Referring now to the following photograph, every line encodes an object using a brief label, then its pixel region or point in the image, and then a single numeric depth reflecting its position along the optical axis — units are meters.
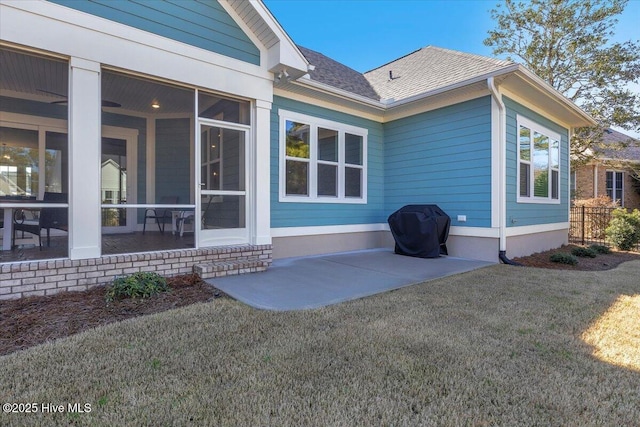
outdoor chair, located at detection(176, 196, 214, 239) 5.16
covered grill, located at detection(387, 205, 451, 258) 6.77
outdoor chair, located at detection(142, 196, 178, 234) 6.19
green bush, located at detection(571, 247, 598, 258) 7.77
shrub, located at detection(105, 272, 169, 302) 3.83
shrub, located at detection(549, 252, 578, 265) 6.67
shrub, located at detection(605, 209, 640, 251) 8.67
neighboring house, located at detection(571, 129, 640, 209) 14.24
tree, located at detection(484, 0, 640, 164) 11.43
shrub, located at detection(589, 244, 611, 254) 8.32
